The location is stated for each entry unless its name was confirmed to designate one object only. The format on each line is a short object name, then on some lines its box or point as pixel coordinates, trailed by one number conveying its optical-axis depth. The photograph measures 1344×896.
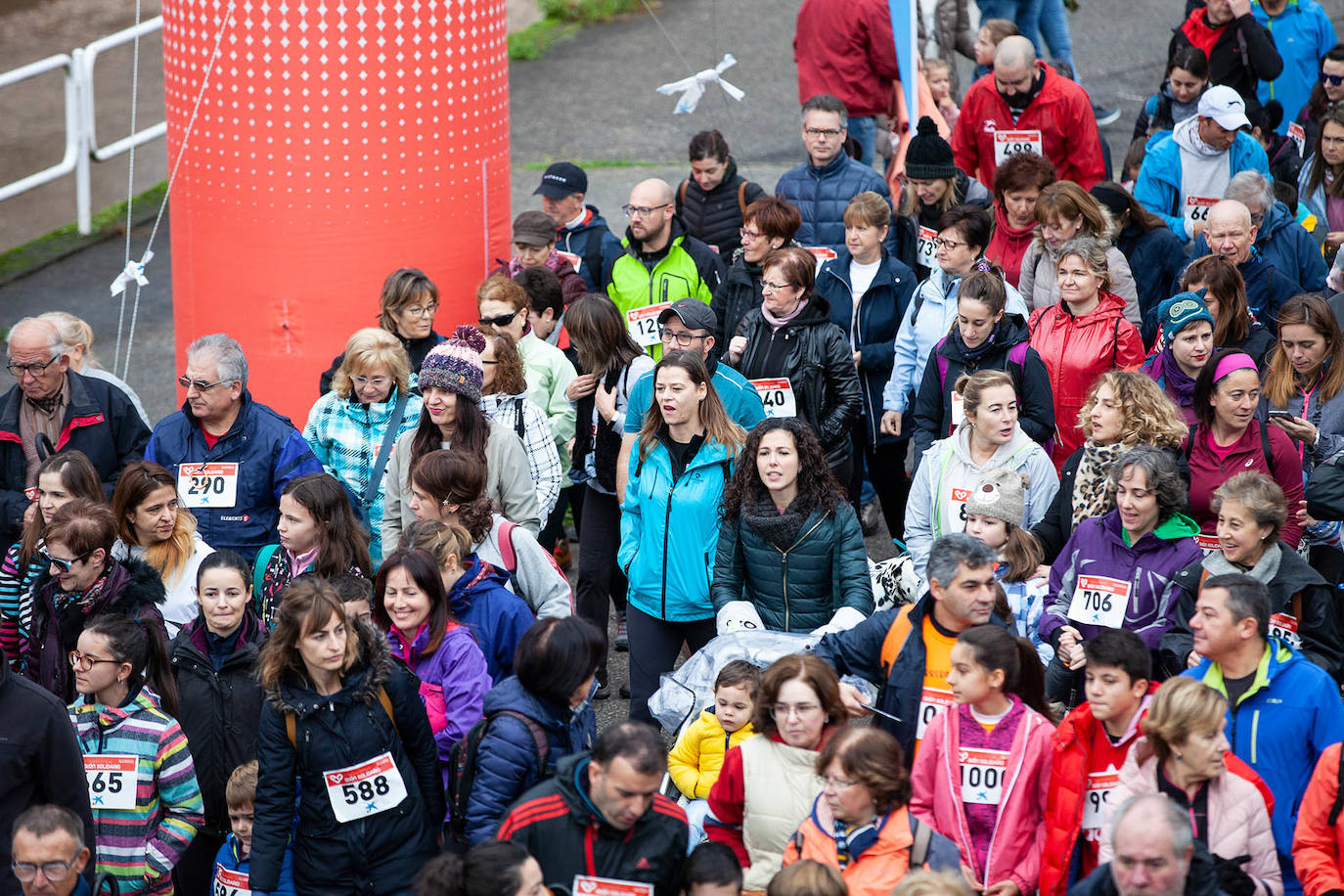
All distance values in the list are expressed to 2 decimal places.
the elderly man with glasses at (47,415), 13.45
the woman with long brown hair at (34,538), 11.59
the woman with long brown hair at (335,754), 9.34
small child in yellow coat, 10.34
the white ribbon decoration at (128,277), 16.59
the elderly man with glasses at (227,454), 12.95
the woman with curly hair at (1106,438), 11.78
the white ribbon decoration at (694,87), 18.97
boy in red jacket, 9.48
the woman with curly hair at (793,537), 11.47
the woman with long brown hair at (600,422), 13.87
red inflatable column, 16.00
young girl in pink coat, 9.37
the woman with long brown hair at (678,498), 12.13
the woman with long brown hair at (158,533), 11.88
